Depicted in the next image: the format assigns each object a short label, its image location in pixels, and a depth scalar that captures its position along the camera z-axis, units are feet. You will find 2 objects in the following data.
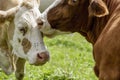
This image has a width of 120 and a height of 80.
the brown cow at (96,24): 19.45
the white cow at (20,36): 25.46
